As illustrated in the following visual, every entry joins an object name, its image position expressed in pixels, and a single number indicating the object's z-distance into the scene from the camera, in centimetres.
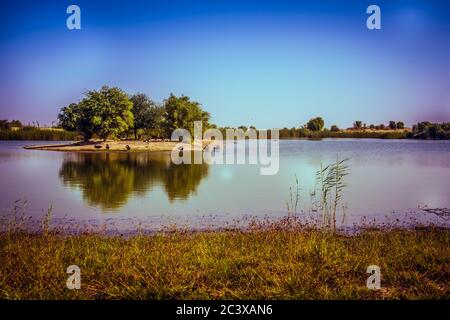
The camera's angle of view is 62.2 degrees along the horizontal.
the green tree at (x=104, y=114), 6550
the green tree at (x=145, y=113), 8338
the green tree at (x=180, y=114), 7575
